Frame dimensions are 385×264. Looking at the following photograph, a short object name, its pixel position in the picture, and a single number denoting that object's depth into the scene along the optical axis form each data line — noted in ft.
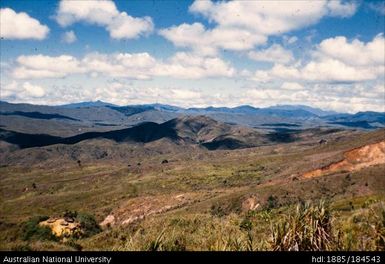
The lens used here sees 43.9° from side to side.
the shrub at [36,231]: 253.65
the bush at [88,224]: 287.48
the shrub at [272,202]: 333.62
